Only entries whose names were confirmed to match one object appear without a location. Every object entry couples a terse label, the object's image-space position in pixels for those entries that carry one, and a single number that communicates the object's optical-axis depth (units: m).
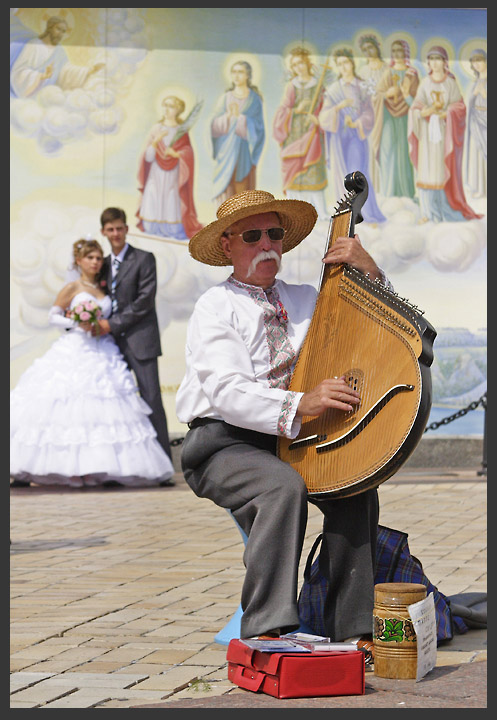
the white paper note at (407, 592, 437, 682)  4.14
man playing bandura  4.23
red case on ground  3.94
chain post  12.20
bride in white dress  11.37
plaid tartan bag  4.54
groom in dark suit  12.14
